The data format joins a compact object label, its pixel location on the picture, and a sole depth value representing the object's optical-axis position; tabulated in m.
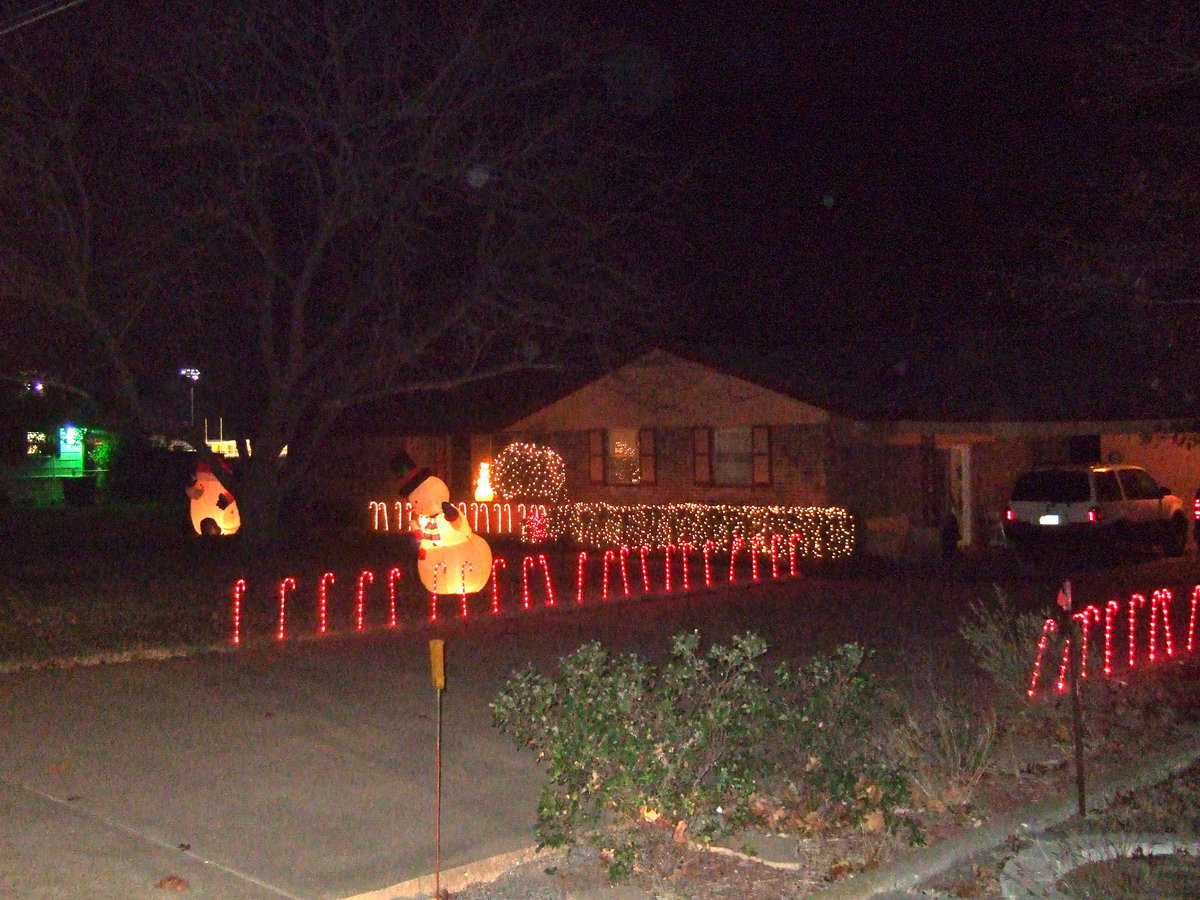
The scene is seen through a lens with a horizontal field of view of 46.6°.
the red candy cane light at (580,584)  18.39
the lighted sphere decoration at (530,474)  28.86
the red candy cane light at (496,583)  17.36
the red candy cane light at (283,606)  15.01
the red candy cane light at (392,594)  16.11
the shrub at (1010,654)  10.61
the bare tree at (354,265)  18.28
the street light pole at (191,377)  23.53
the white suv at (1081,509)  23.05
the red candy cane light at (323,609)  15.58
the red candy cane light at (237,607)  14.75
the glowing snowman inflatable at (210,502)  20.83
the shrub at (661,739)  6.93
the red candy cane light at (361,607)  15.87
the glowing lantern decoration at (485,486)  30.25
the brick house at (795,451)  24.47
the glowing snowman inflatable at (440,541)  16.31
